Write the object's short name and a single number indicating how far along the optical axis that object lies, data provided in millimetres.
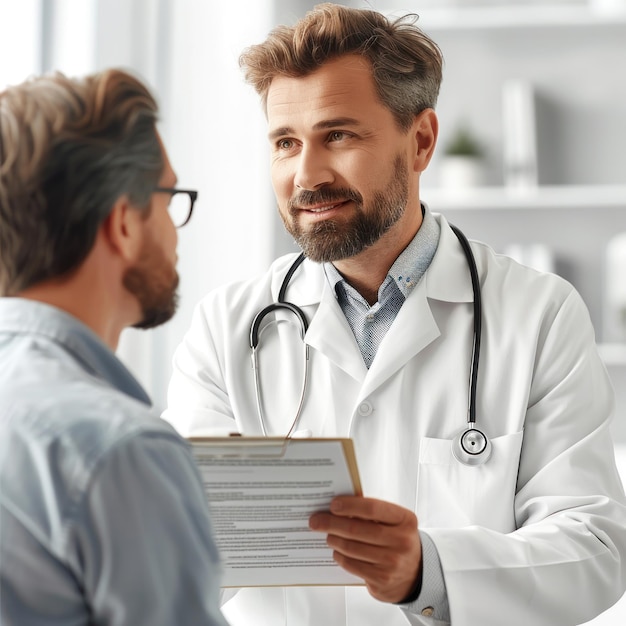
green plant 2900
